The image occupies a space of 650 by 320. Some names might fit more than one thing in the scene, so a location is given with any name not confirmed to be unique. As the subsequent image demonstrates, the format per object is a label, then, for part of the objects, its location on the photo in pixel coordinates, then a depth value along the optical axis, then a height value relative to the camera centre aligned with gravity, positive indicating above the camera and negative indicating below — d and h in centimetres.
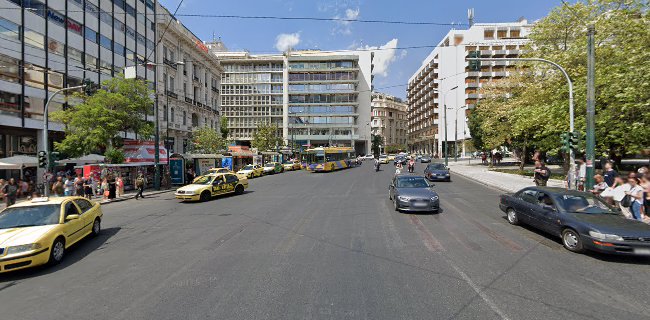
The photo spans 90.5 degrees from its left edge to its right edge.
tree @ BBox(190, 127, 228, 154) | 3919 +188
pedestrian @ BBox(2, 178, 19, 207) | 1409 -150
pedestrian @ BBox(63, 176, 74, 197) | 1694 -160
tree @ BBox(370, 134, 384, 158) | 10325 +410
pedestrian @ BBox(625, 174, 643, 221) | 874 -117
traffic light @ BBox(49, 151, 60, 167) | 1559 +3
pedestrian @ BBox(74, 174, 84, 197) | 1650 -146
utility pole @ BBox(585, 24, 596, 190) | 1190 +168
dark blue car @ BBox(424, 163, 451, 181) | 2336 -127
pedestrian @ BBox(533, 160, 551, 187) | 1518 -79
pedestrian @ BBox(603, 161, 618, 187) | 1123 -66
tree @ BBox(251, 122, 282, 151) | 5644 +327
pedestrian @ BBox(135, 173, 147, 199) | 1822 -156
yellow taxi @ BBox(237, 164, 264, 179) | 3117 -136
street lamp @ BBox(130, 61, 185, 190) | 2184 -19
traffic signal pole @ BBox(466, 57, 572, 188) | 1397 +121
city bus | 3641 -24
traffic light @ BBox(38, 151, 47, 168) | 1532 -2
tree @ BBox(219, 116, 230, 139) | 5994 +546
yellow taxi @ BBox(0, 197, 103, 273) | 600 -154
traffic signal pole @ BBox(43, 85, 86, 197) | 1543 +62
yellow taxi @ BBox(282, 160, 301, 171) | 4266 -110
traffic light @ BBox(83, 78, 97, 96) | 1591 +354
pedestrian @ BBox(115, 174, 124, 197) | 1930 -171
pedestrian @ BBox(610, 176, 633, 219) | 935 -113
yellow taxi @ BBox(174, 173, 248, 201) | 1562 -156
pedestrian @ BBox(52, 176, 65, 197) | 1512 -148
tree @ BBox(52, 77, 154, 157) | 2038 +264
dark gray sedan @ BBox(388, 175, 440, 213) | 1087 -137
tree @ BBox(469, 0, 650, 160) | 1378 +418
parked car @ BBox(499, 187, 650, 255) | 599 -140
